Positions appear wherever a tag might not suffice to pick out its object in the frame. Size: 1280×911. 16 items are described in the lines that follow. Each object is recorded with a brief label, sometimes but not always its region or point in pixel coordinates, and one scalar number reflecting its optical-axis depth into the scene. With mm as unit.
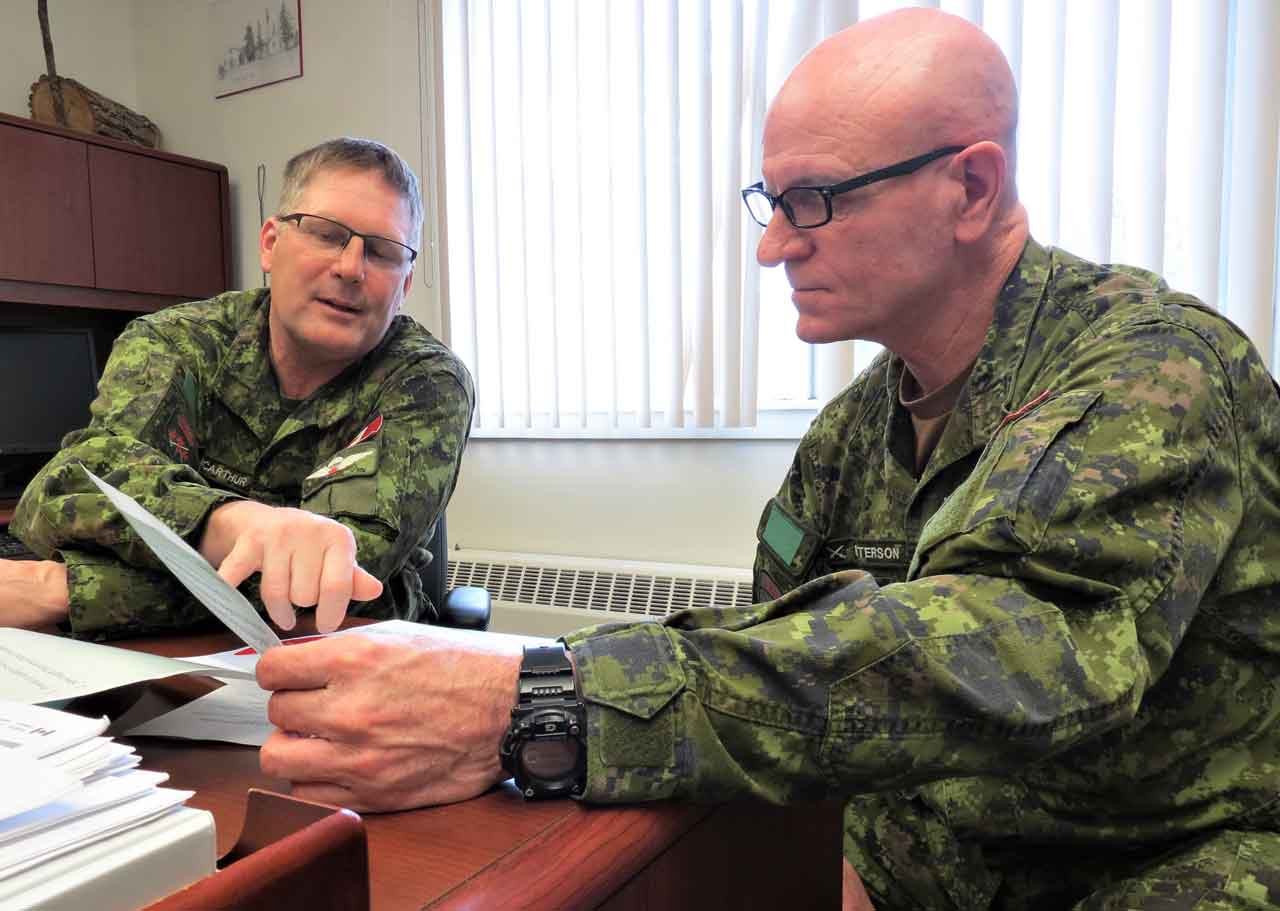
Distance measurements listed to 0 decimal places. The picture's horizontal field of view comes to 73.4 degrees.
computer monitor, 2527
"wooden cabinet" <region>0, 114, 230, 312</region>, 2502
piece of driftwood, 2752
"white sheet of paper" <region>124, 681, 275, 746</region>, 604
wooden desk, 417
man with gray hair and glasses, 992
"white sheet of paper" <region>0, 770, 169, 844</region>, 325
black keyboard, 1745
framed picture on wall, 2926
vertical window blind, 1783
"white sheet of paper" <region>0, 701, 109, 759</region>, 392
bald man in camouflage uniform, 517
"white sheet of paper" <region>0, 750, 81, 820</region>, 328
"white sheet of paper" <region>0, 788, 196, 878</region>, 308
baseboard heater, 2254
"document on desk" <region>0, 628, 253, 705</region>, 572
